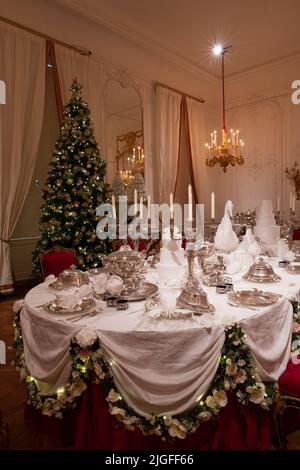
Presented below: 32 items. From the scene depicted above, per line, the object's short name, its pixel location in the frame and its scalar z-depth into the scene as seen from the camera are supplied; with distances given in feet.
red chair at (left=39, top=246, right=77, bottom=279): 9.40
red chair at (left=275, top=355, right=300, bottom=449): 5.05
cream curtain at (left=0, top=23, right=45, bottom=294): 14.71
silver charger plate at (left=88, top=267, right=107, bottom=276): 8.35
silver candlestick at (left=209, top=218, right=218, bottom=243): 8.67
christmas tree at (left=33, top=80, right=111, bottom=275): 15.02
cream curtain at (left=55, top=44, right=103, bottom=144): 16.63
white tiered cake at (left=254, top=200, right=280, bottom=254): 10.86
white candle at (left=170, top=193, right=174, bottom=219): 5.72
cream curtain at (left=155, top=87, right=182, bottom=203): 22.00
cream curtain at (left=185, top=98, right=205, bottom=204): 24.57
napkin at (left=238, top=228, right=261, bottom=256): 9.33
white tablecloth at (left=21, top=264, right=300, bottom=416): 4.68
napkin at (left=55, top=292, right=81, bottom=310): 5.45
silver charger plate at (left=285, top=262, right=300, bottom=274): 8.01
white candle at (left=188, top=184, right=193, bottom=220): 5.48
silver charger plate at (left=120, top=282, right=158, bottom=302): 6.06
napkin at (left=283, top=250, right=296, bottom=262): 9.18
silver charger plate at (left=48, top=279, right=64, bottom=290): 7.04
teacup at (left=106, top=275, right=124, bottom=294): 6.19
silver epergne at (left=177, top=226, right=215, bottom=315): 5.38
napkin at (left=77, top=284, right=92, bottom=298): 5.94
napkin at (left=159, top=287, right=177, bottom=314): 5.22
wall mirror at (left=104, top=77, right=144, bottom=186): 19.36
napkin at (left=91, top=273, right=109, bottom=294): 6.35
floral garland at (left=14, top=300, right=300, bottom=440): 4.69
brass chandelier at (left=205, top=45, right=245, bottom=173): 17.62
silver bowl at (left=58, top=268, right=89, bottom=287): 6.95
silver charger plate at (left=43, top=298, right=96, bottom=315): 5.42
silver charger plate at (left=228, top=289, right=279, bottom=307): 5.62
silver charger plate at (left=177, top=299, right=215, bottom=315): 5.29
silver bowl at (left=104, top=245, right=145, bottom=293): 6.58
